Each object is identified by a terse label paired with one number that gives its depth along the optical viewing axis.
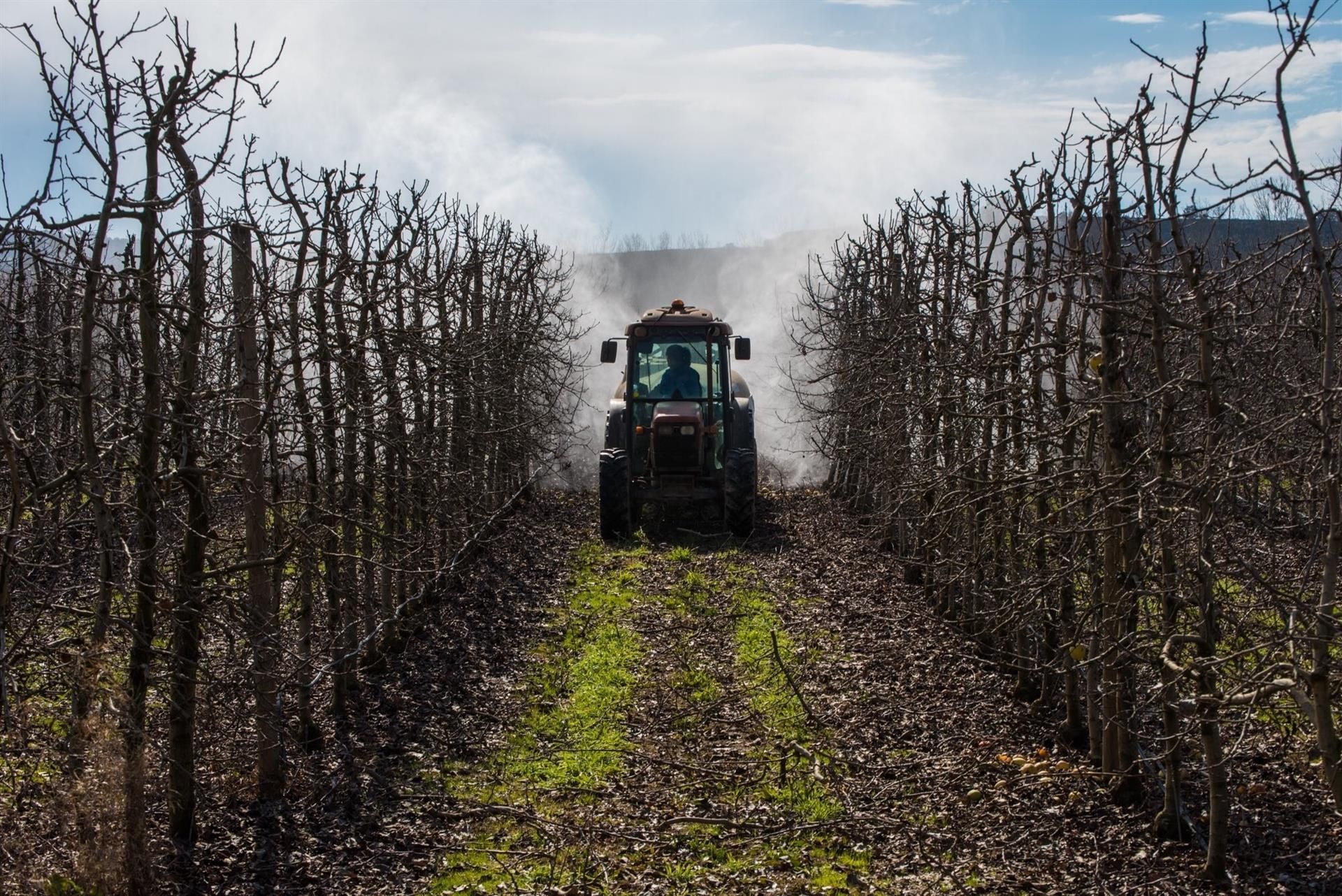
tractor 17.23
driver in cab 17.97
